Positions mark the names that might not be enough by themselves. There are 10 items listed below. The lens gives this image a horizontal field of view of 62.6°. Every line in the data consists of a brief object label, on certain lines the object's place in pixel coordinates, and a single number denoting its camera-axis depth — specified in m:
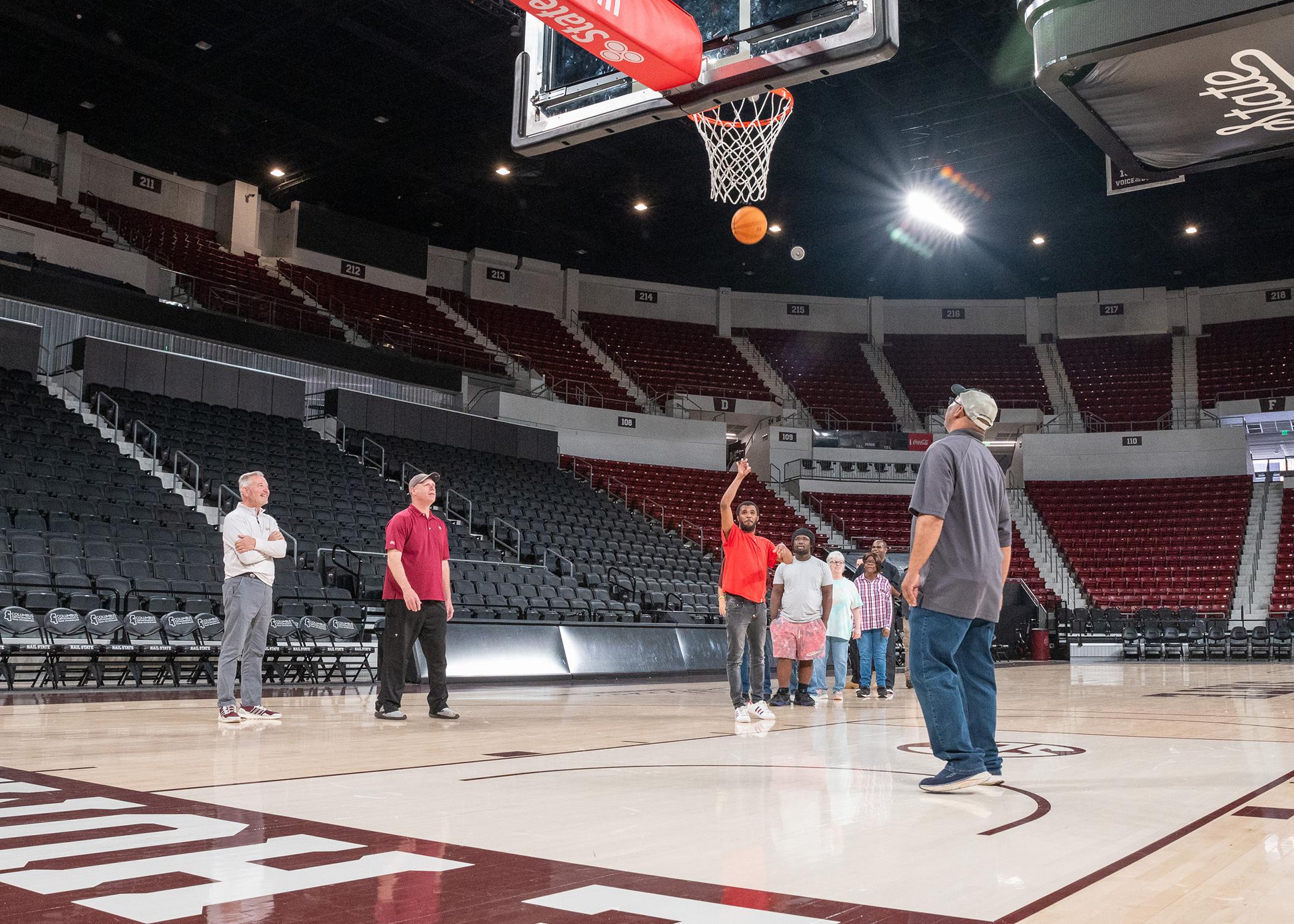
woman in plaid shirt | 9.82
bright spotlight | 24.17
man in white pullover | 6.55
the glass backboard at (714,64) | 5.62
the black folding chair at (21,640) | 8.81
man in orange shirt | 6.88
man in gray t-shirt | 8.33
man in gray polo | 3.98
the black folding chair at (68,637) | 9.09
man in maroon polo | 6.98
